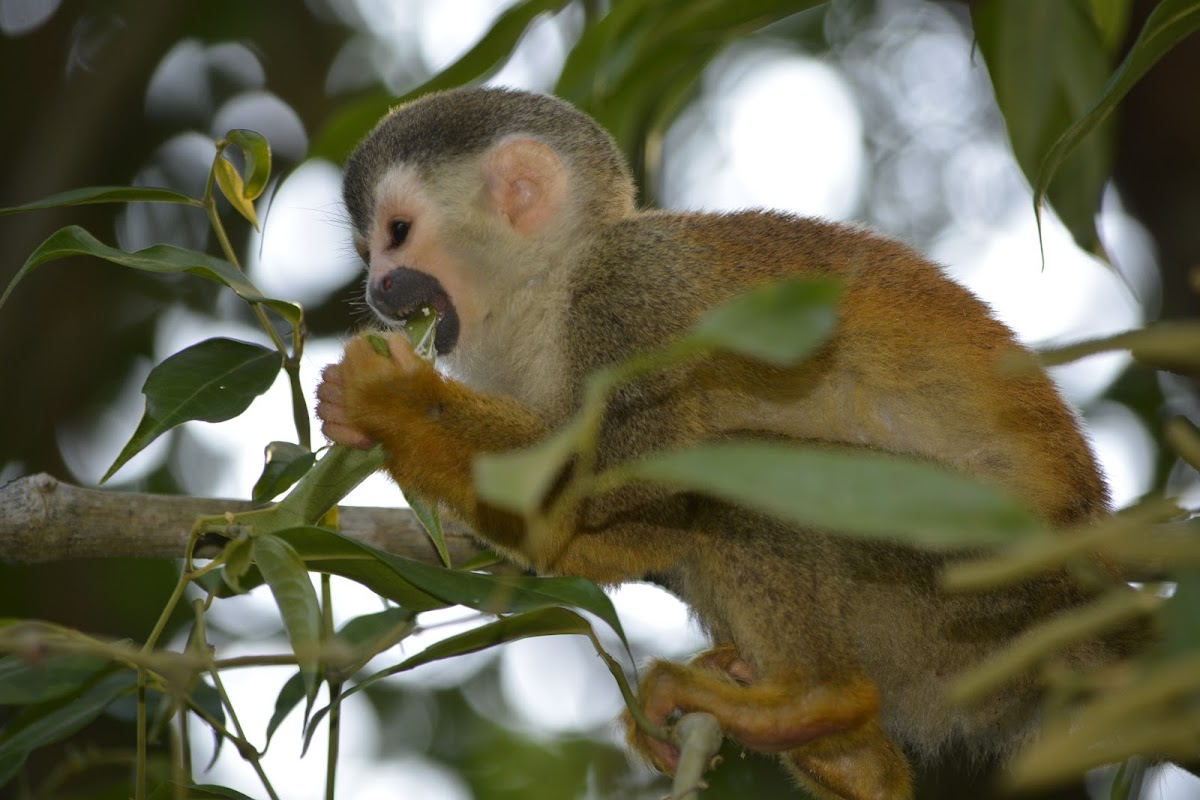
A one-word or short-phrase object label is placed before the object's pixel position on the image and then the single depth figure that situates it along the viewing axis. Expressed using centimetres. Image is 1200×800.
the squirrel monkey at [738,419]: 554
